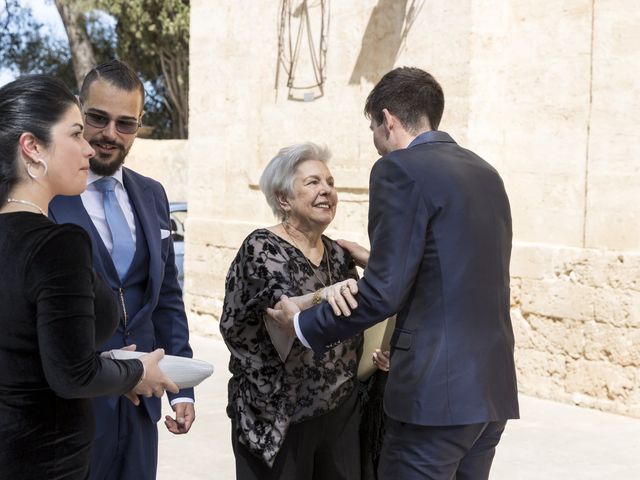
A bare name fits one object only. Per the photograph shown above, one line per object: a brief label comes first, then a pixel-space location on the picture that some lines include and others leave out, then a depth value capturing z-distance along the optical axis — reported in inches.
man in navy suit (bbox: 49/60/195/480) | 114.5
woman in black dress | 84.5
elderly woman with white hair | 136.0
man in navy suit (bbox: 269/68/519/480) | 110.6
